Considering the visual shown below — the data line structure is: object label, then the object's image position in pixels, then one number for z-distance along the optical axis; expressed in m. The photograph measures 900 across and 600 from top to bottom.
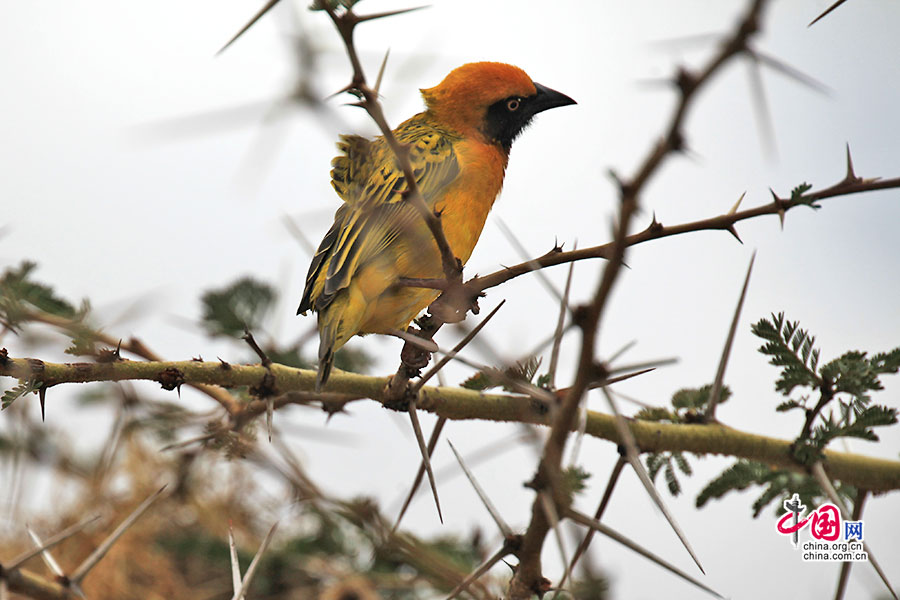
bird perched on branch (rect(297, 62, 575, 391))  6.79
